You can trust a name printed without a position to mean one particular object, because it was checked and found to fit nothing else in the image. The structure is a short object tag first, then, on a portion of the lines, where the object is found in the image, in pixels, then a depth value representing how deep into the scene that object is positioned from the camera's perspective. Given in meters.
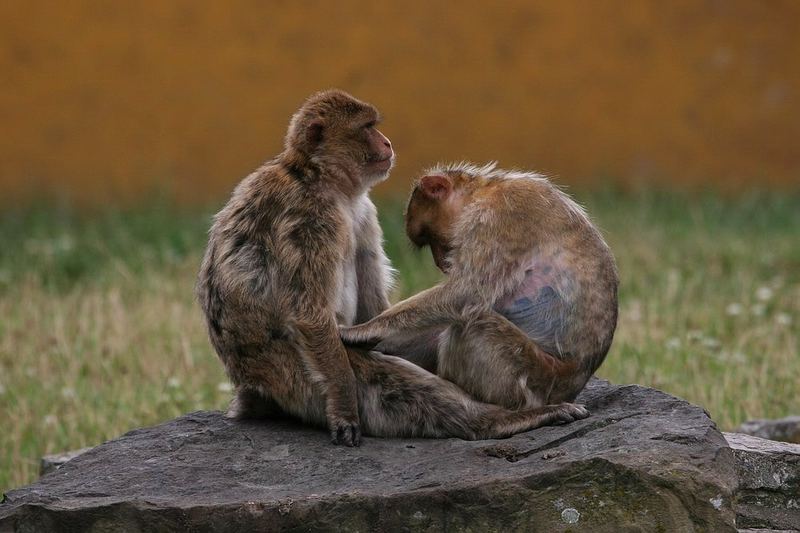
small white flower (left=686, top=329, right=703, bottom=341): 18.73
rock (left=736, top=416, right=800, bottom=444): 14.72
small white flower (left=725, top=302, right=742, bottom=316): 20.33
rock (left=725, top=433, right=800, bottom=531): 11.77
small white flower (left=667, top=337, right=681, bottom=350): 18.48
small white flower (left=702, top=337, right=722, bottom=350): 18.64
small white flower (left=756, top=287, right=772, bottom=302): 21.05
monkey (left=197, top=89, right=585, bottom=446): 11.37
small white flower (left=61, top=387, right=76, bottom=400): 17.44
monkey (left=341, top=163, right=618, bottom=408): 11.41
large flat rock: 9.68
